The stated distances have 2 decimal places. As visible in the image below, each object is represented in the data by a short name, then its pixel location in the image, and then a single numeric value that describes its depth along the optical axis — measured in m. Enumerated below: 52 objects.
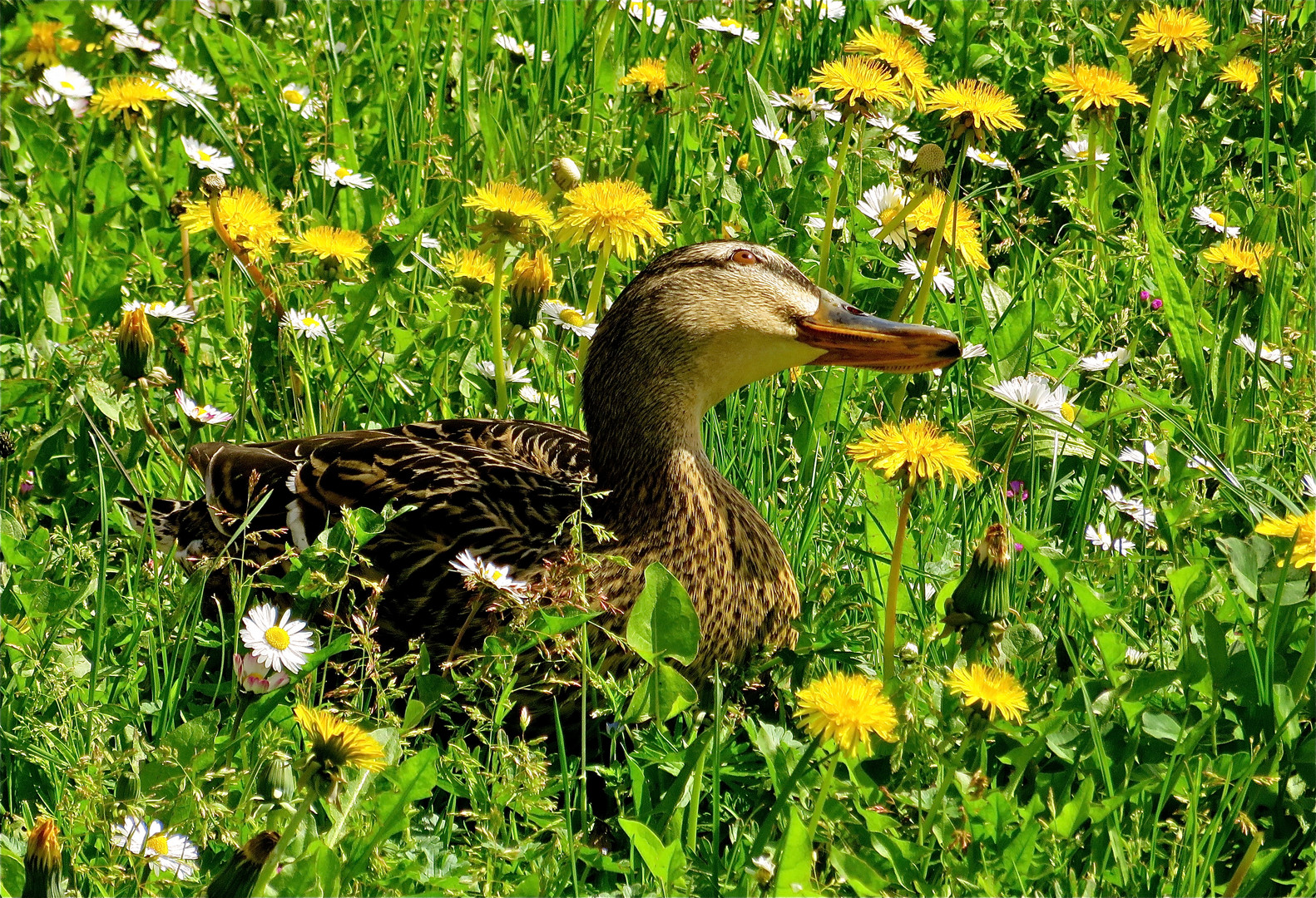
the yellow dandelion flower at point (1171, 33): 7.93
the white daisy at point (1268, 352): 7.48
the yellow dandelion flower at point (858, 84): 6.55
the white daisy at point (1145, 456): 6.44
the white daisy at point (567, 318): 7.43
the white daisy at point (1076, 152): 8.99
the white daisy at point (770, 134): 8.53
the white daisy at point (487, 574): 5.21
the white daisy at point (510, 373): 7.45
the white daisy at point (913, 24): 8.85
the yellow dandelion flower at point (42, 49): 9.48
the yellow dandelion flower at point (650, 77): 8.40
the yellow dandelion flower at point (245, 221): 7.20
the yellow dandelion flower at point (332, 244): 7.21
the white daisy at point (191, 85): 8.91
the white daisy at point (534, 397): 7.55
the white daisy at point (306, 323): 7.20
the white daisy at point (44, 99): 9.20
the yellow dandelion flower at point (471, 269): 7.34
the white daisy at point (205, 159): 8.37
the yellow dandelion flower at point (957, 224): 6.74
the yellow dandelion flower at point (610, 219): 6.44
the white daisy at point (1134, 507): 6.22
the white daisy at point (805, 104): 8.51
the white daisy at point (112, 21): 9.59
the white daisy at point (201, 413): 7.10
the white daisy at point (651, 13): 9.92
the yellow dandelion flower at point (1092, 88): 7.43
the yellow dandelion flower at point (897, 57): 6.84
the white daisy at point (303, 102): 9.34
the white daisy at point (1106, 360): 7.26
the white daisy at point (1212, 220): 8.41
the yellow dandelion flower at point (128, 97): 8.05
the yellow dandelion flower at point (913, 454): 4.75
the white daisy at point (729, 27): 9.42
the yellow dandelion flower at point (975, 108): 6.09
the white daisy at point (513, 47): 9.86
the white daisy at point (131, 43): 9.19
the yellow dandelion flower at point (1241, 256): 7.16
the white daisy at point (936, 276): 7.29
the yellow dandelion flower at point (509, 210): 6.53
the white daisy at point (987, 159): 8.23
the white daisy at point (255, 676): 5.16
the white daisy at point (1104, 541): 6.23
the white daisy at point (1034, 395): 6.39
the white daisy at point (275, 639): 4.87
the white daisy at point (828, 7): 9.78
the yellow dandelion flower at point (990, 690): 4.31
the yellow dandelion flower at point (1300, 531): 4.77
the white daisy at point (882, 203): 7.82
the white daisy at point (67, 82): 9.17
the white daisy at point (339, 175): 8.52
